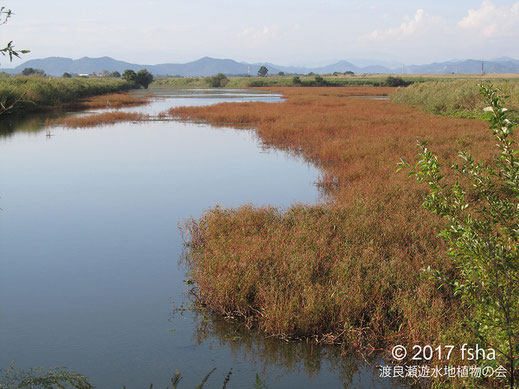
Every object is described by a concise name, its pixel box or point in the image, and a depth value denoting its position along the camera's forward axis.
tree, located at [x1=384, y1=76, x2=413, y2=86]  98.44
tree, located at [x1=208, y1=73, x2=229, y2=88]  127.06
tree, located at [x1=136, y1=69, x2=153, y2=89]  109.10
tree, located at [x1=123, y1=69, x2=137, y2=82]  105.96
